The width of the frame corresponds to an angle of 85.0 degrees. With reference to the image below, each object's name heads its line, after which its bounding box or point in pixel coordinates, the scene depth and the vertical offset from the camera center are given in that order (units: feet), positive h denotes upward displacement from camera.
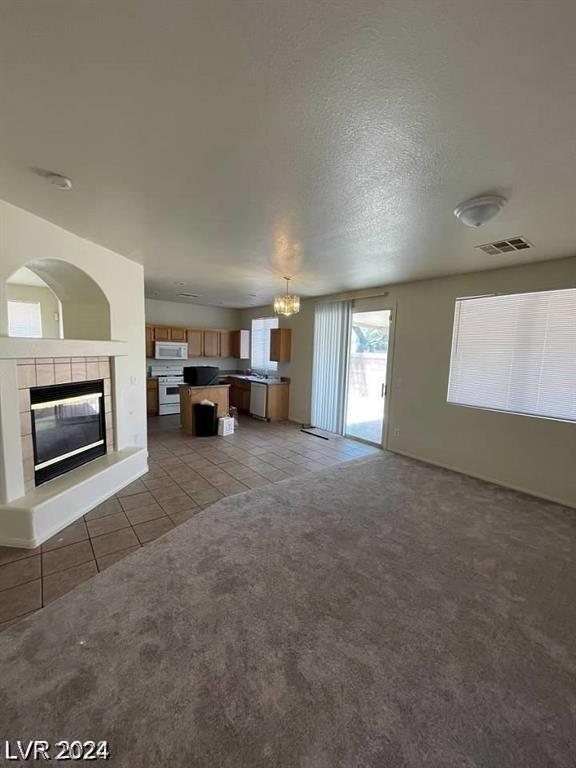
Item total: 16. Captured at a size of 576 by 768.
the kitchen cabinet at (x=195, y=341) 24.61 +0.31
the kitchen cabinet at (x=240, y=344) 26.71 +0.23
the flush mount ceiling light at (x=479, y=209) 6.66 +3.22
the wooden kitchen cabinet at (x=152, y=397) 22.18 -3.78
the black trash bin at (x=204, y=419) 18.02 -4.20
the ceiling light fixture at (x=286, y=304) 14.53 +2.03
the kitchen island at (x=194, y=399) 18.40 -3.21
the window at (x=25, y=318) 20.22 +1.40
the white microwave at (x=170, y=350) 22.56 -0.42
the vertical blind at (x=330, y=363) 18.74 -0.85
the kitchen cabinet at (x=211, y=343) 25.70 +0.21
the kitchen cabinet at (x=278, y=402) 22.17 -3.84
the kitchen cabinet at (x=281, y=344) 22.41 +0.31
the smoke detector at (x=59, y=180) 6.29 +3.26
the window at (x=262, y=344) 25.35 +0.28
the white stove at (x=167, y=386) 22.59 -3.02
